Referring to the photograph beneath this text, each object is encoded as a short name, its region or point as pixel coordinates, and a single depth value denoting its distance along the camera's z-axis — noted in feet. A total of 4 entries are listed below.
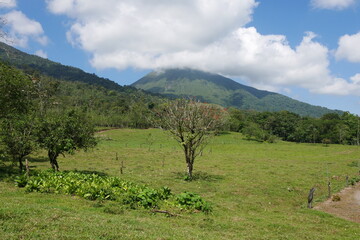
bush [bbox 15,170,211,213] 52.21
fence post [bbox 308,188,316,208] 64.00
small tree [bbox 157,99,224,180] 97.96
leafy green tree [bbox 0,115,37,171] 71.31
